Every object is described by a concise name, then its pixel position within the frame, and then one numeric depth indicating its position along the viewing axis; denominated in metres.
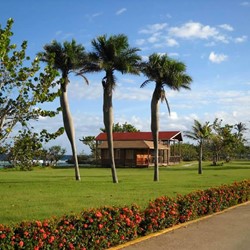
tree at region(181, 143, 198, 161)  72.94
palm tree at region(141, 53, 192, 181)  23.88
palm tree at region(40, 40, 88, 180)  23.38
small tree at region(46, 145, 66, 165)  53.45
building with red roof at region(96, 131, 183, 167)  52.44
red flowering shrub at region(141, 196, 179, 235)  8.88
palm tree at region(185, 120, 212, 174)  36.16
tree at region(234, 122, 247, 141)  69.75
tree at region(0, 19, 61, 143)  7.42
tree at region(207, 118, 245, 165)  52.40
